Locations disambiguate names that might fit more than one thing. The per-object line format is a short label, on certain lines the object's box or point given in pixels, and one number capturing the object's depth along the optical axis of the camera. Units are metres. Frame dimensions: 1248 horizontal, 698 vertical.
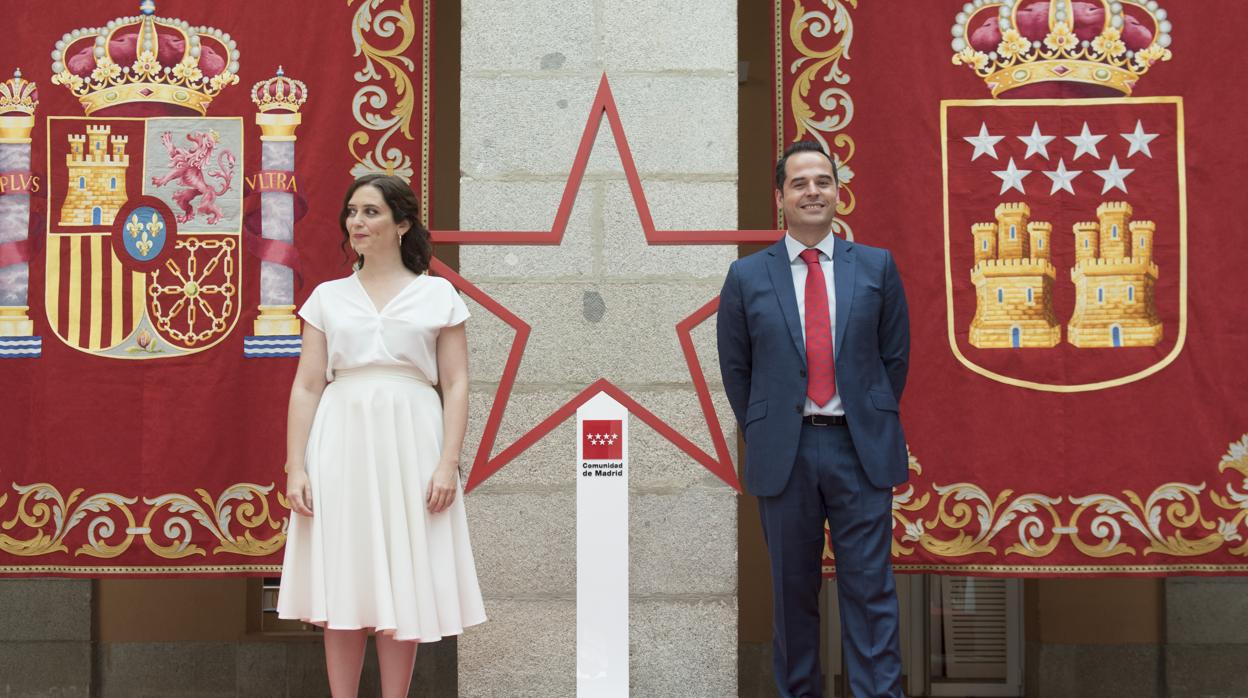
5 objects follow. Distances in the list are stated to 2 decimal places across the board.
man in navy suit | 3.37
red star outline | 4.23
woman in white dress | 3.34
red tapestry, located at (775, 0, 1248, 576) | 4.34
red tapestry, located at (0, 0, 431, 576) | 4.41
